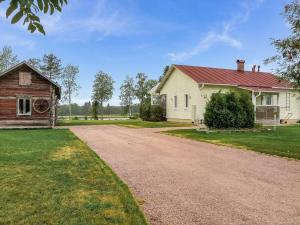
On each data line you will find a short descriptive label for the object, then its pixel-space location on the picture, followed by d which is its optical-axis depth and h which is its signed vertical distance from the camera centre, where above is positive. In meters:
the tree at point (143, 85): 45.89 +5.48
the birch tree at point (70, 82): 40.09 +5.35
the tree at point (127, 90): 46.55 +4.55
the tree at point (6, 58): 36.78 +8.78
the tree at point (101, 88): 43.37 +4.63
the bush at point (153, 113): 23.43 -0.03
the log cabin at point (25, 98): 17.08 +1.12
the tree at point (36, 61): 41.51 +9.20
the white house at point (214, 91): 19.62 +1.93
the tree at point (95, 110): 34.67 +0.42
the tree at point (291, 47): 7.47 +2.15
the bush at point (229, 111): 14.14 +0.11
